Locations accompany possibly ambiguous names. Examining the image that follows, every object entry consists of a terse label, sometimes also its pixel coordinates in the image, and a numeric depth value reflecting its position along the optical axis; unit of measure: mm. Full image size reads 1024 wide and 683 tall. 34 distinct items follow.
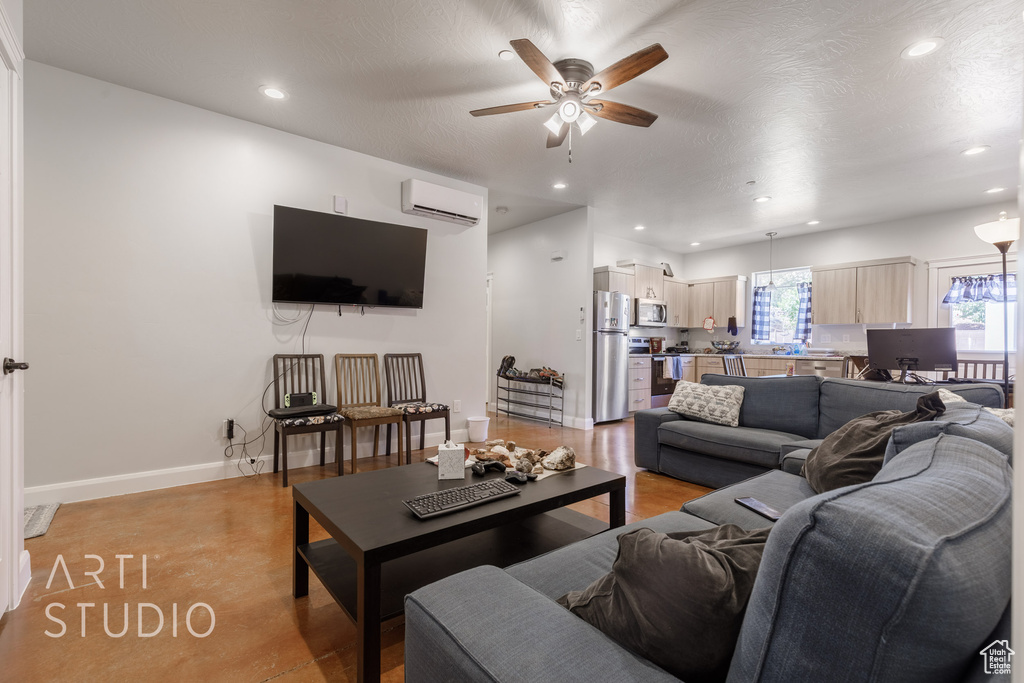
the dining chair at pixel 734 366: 4738
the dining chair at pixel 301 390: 3361
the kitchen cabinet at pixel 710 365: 7410
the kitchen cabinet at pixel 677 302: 7730
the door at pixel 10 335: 1758
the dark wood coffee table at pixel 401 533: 1391
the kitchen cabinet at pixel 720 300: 7449
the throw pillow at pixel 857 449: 1895
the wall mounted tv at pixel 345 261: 3682
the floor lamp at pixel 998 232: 3572
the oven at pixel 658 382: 6887
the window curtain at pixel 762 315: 7359
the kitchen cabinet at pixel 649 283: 7004
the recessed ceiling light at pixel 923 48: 2467
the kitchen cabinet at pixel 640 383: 6498
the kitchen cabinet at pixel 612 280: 6461
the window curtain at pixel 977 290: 5246
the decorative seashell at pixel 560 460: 2252
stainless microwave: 6969
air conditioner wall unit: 4254
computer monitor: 3592
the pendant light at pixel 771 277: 7277
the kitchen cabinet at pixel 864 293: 5723
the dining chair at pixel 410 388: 4062
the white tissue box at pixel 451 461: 2090
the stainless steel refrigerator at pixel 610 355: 5957
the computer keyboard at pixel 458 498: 1655
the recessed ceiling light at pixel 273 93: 3084
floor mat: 2488
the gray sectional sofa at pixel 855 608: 539
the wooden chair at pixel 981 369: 5094
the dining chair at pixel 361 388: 3785
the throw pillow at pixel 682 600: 749
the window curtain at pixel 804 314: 6859
